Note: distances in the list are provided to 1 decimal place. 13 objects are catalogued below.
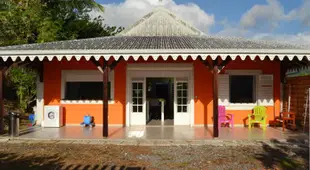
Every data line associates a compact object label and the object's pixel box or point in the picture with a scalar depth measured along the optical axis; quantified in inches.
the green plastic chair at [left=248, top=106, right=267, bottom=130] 390.9
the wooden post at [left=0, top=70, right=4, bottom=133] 336.4
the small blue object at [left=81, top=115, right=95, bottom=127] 422.8
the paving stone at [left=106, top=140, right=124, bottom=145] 302.8
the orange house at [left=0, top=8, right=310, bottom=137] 431.8
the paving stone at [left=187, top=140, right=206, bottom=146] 302.0
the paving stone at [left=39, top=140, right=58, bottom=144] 311.6
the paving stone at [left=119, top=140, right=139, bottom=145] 302.7
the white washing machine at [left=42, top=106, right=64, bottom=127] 414.9
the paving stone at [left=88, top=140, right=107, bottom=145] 302.2
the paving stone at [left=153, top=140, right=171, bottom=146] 298.5
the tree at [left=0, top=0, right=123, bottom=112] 549.0
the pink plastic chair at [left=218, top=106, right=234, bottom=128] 406.9
